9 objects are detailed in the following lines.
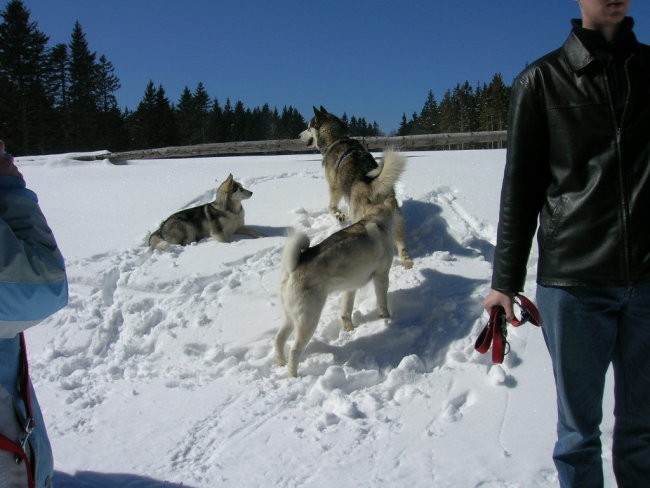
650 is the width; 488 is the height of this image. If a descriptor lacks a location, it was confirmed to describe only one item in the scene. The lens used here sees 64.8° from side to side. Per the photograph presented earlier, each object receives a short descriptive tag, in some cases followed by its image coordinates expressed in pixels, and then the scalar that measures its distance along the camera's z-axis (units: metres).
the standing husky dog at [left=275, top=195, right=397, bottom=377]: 4.82
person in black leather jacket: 2.02
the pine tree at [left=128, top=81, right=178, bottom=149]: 51.50
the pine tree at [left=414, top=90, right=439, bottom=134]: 85.79
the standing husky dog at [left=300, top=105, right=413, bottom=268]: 6.81
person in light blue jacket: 1.63
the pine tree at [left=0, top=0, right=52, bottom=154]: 36.91
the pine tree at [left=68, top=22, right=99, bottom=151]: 44.50
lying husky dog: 8.26
